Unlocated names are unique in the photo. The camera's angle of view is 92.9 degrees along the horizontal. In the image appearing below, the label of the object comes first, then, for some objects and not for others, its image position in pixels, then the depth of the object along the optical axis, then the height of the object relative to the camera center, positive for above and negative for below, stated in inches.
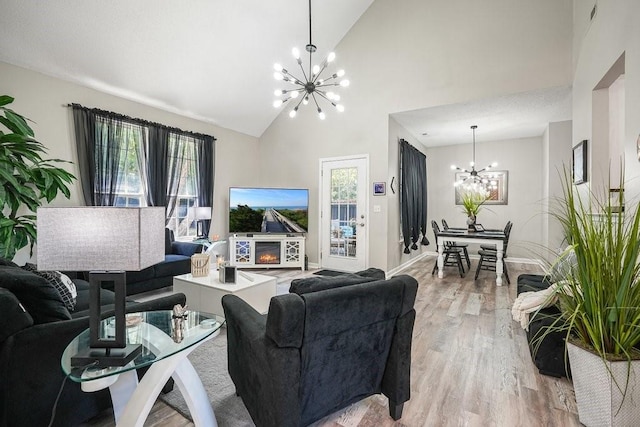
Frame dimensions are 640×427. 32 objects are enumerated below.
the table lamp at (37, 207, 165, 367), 44.2 -4.2
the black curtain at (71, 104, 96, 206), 152.8 +32.9
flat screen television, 222.1 +2.0
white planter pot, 59.6 -35.8
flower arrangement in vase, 241.5 +16.5
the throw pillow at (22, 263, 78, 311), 81.7 -20.4
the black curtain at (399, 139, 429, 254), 220.7 +14.5
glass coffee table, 46.4 -24.0
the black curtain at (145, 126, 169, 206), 182.5 +29.0
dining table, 182.9 -16.2
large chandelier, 128.0 +60.1
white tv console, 221.1 -27.5
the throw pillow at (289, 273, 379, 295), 60.4 -14.4
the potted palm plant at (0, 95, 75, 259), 102.5 +11.8
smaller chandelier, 249.9 +27.5
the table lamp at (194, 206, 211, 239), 206.4 -3.0
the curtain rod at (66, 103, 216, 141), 155.4 +53.7
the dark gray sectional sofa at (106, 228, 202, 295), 148.5 -30.3
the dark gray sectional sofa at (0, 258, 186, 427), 52.4 -25.7
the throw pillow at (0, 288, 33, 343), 51.9 -18.1
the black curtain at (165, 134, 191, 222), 195.3 +30.6
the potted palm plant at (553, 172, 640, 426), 58.5 -20.4
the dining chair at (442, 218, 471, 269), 226.4 -24.5
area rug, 68.4 -45.6
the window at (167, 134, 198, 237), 200.9 +15.7
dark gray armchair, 51.7 -26.0
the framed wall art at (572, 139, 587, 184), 131.2 +23.5
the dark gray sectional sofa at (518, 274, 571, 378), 85.0 -38.0
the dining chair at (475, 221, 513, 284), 192.9 -28.8
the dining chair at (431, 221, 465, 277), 207.5 -29.1
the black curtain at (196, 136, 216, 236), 213.8 +28.7
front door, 209.8 -0.7
